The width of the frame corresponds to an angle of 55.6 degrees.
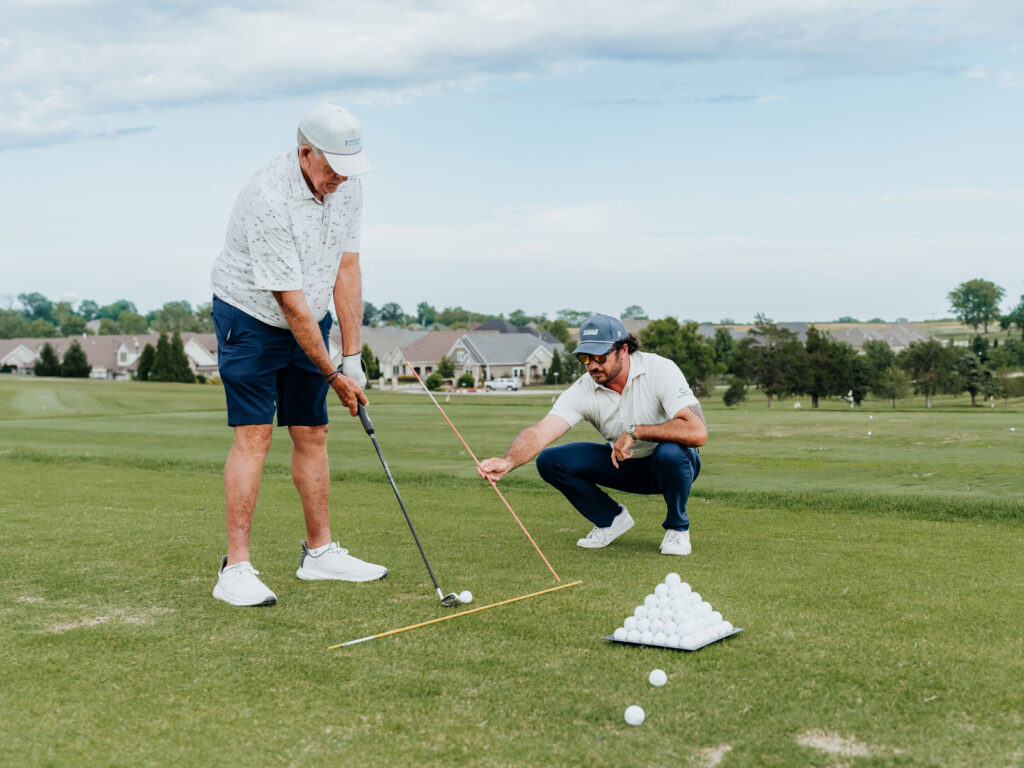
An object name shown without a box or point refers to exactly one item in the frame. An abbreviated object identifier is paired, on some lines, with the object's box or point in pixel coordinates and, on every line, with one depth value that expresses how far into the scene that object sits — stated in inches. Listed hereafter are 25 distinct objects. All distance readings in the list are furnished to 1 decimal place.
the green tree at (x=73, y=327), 6036.4
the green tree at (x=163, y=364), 2842.0
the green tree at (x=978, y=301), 5031.7
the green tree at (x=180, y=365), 2847.0
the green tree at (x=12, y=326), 5885.8
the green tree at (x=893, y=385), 2172.7
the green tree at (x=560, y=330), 5319.9
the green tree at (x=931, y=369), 2297.0
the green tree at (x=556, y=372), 3700.8
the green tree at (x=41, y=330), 5649.6
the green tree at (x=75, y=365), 3208.7
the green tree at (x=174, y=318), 5583.7
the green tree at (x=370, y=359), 3507.4
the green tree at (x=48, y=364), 3307.1
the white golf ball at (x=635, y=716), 120.6
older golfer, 192.9
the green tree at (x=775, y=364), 2074.3
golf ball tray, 150.6
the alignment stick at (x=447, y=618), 158.1
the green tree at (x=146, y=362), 2984.7
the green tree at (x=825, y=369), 2061.5
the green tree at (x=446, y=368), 3677.2
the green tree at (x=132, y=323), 6122.1
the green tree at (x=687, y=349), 2452.0
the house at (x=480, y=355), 4050.2
